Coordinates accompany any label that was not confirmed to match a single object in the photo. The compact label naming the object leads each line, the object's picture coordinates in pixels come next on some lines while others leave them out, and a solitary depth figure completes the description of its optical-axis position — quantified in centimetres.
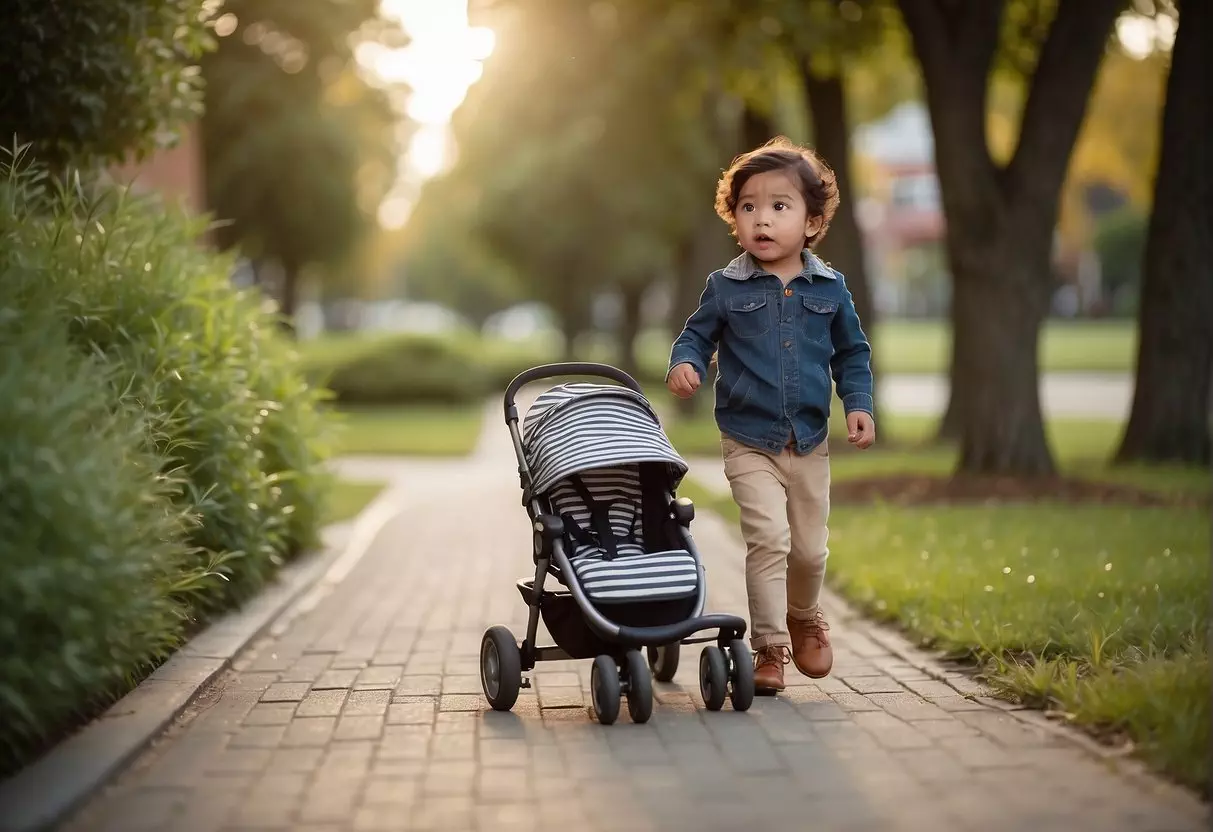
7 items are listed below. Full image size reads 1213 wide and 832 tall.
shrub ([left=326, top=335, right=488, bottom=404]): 2994
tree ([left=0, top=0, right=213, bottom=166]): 780
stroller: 527
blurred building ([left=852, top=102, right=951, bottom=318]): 8781
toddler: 569
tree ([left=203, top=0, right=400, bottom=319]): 1922
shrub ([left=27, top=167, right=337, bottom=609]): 681
